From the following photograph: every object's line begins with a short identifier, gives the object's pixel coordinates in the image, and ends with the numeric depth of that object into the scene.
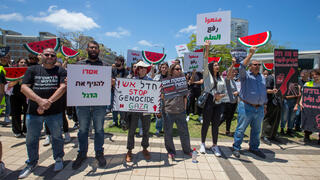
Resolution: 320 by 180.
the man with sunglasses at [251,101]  3.90
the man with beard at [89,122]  3.29
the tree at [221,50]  32.04
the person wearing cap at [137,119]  3.59
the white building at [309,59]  21.27
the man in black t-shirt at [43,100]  2.85
